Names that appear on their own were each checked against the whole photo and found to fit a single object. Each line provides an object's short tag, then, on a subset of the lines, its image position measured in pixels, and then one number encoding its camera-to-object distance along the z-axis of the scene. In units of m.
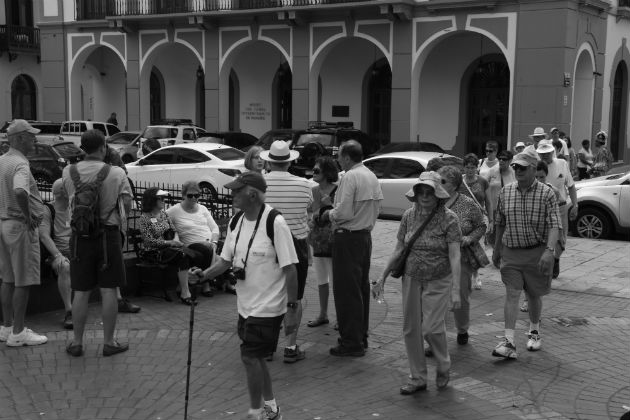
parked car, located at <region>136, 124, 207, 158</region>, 24.05
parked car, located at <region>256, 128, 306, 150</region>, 21.16
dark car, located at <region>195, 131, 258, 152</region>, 22.73
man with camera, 5.19
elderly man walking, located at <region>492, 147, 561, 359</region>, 6.80
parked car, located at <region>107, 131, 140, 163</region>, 23.53
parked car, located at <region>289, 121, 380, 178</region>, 19.34
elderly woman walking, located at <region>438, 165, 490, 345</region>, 6.83
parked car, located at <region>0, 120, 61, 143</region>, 28.62
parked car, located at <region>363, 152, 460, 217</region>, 15.80
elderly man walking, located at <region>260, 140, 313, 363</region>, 6.74
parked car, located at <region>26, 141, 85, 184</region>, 18.76
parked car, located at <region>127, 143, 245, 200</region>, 17.36
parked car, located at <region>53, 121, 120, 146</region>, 26.77
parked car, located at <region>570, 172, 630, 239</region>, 13.55
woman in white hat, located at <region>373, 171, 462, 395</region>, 5.98
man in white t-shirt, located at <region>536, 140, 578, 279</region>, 10.05
